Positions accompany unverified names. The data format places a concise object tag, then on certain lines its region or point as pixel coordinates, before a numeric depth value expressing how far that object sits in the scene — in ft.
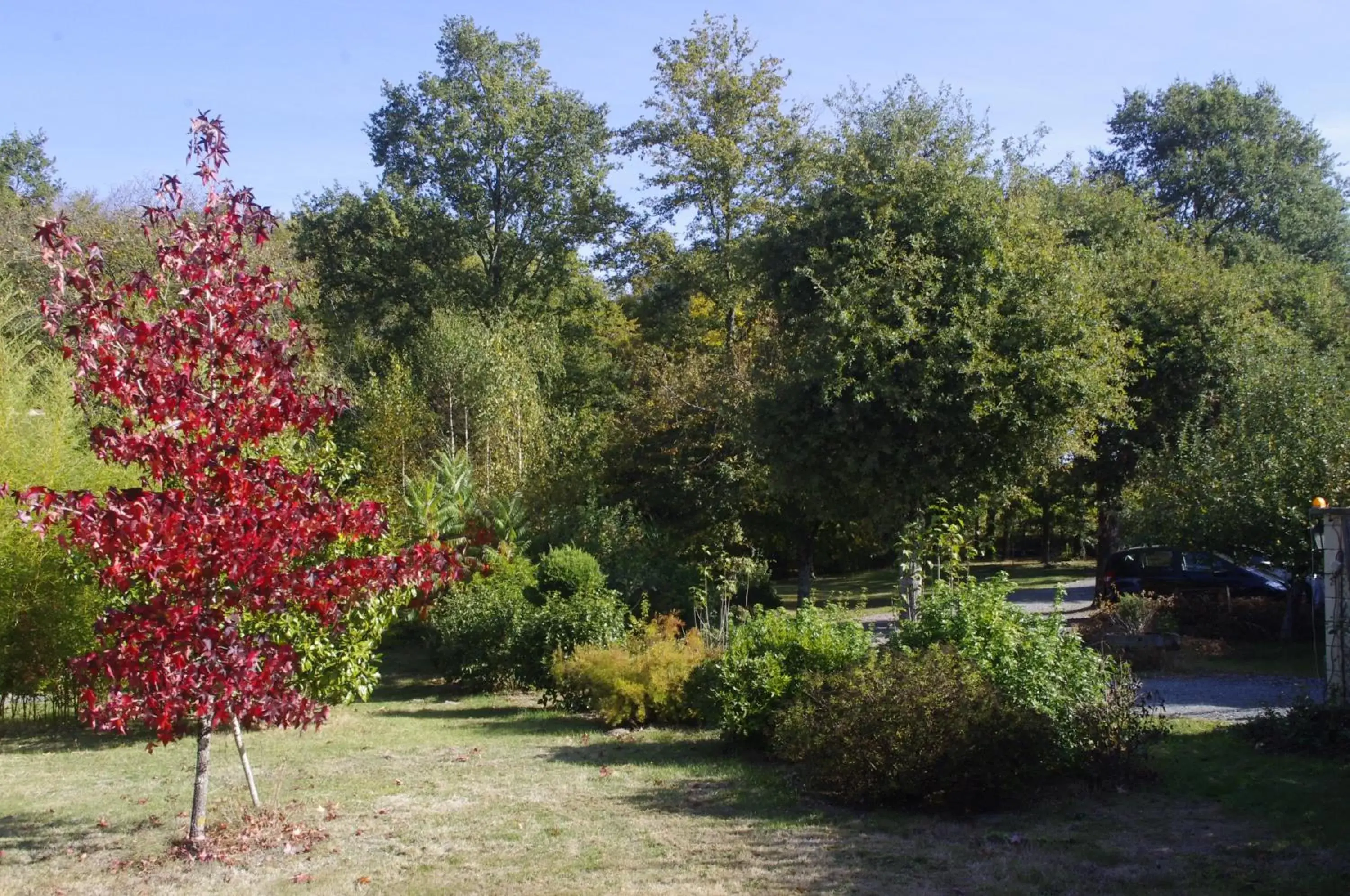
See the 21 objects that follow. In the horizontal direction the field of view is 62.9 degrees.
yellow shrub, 37.06
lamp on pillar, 30.45
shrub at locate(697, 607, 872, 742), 30.71
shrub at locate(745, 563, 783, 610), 78.07
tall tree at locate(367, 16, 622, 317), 108.37
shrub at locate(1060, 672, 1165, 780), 25.99
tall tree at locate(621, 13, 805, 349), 94.53
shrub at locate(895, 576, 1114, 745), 26.14
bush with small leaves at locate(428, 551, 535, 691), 48.75
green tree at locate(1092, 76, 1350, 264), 119.03
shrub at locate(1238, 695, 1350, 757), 27.58
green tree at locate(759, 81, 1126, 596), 51.96
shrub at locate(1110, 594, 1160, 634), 48.62
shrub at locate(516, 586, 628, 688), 44.60
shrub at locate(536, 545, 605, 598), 54.80
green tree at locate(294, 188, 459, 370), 106.01
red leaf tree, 21.15
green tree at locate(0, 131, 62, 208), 139.44
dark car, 62.69
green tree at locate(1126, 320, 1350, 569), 49.62
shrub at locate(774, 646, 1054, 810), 24.09
